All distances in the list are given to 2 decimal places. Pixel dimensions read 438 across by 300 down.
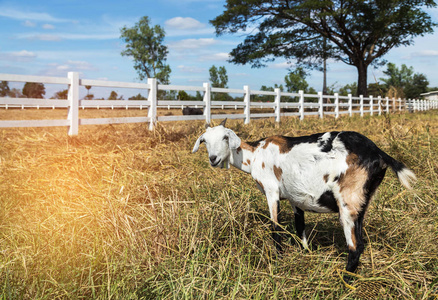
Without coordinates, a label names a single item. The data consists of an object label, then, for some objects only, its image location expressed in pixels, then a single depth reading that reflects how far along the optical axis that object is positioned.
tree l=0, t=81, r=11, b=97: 49.44
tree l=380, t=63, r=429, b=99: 80.95
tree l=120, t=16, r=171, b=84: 52.94
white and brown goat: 2.40
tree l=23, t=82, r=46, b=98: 67.56
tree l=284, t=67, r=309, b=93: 71.80
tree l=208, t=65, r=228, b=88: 74.31
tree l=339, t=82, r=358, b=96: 90.88
